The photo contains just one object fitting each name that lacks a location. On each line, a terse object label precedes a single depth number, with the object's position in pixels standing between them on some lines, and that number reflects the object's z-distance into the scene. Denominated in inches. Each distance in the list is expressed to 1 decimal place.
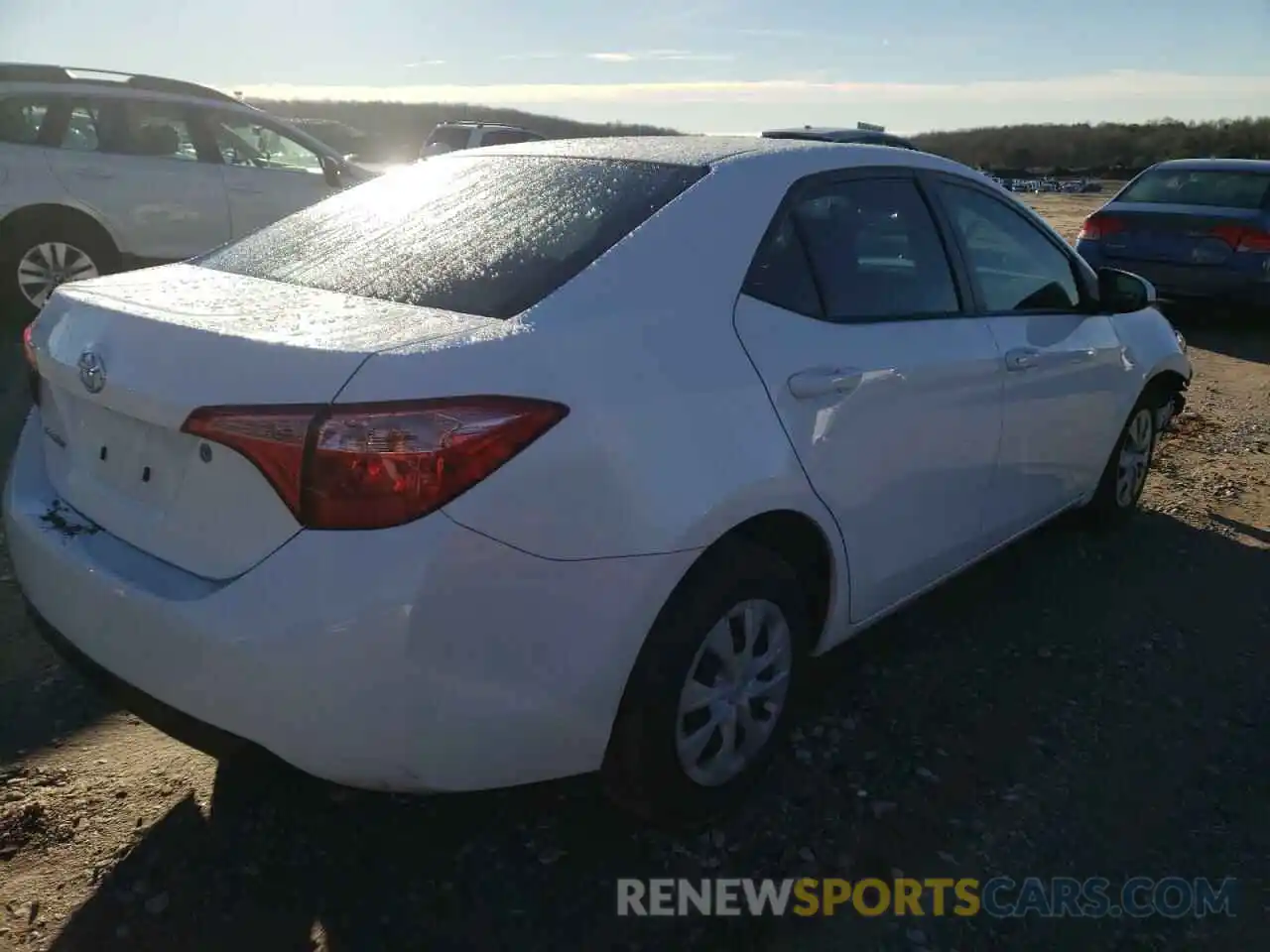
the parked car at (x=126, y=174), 297.6
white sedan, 79.6
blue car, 385.4
